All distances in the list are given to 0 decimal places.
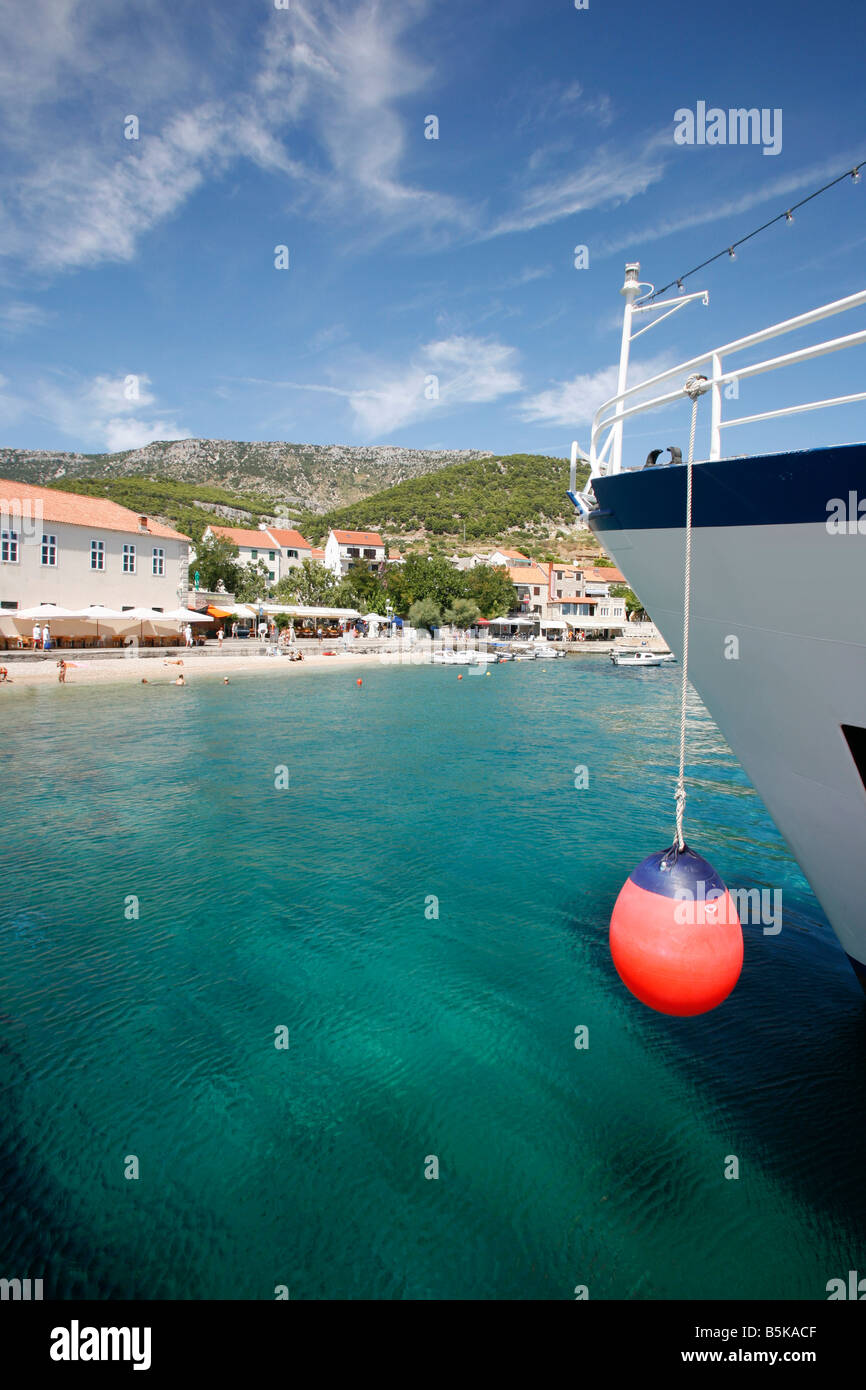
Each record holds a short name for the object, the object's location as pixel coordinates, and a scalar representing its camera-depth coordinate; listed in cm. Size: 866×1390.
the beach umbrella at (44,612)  3618
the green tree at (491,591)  7994
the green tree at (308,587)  6681
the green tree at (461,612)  7506
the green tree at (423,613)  7238
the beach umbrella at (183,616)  4284
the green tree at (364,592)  6840
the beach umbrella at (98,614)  3862
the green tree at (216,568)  6212
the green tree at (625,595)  9238
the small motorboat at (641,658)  5806
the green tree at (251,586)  6469
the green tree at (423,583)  7388
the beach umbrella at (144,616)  4128
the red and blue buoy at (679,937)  460
